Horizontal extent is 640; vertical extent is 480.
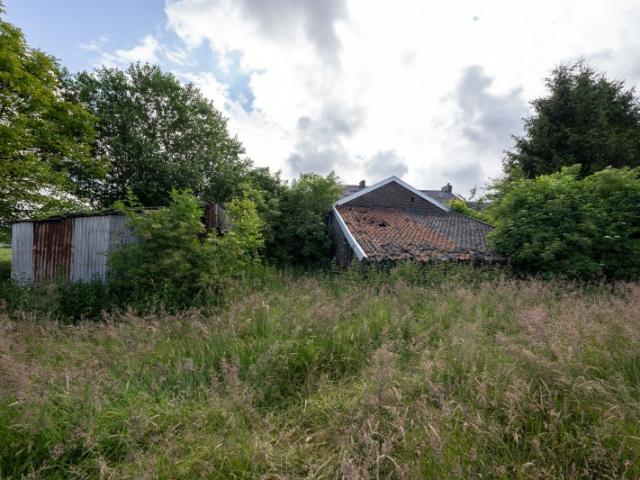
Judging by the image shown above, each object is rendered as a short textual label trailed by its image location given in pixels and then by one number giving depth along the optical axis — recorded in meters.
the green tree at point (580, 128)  14.85
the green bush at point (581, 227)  8.61
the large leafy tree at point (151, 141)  15.70
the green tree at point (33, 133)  8.99
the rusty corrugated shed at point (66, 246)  7.43
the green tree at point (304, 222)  14.52
